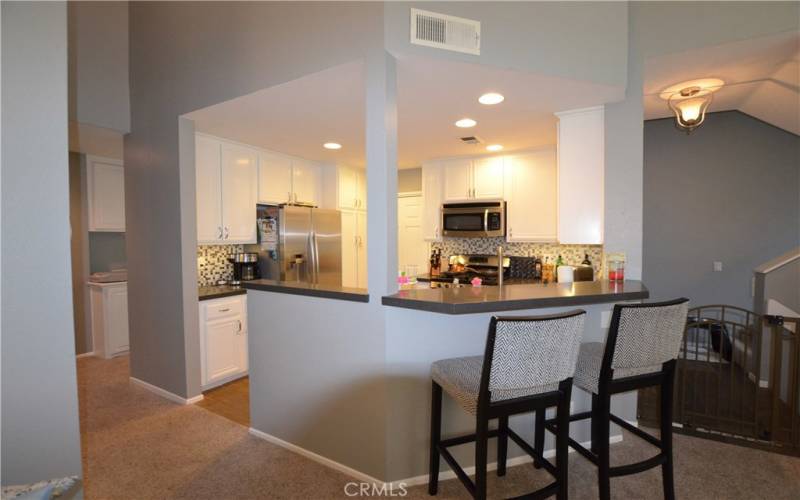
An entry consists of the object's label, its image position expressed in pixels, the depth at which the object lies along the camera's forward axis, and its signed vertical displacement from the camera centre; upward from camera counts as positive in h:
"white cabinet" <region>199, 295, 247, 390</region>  3.29 -0.86
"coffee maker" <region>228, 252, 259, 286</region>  4.11 -0.27
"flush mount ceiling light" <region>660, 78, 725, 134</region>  2.75 +1.01
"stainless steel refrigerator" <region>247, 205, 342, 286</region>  4.16 -0.04
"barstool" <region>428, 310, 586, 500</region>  1.46 -0.53
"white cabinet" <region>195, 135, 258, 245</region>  3.48 +0.47
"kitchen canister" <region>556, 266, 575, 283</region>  2.83 -0.26
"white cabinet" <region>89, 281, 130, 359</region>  4.23 -0.83
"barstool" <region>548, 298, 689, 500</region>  1.71 -0.59
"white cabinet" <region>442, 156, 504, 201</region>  4.43 +0.69
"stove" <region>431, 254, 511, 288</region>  4.55 -0.36
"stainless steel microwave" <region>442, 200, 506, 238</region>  4.33 +0.22
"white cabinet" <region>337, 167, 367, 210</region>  4.86 +0.66
